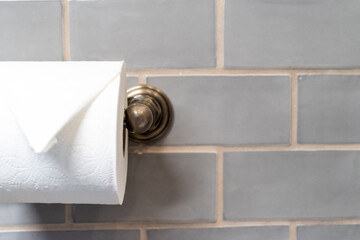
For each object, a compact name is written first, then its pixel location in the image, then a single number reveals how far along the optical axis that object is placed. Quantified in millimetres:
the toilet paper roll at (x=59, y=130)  743
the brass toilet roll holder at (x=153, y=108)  833
